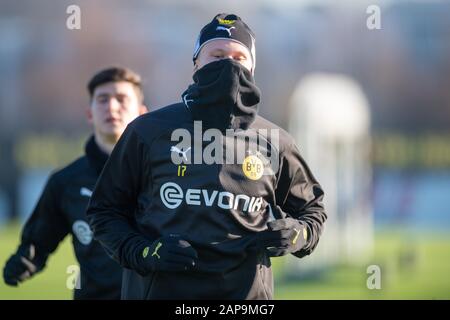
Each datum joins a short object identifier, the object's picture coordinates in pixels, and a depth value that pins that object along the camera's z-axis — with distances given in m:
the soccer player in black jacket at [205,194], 8.05
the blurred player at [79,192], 11.75
